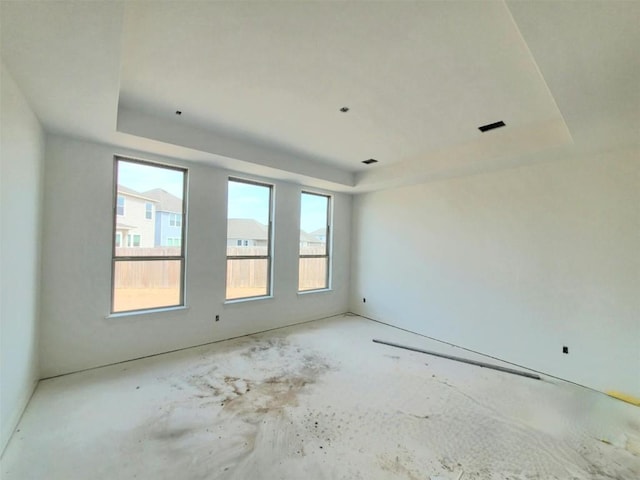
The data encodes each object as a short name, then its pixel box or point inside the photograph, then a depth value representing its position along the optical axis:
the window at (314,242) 5.42
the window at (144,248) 3.46
